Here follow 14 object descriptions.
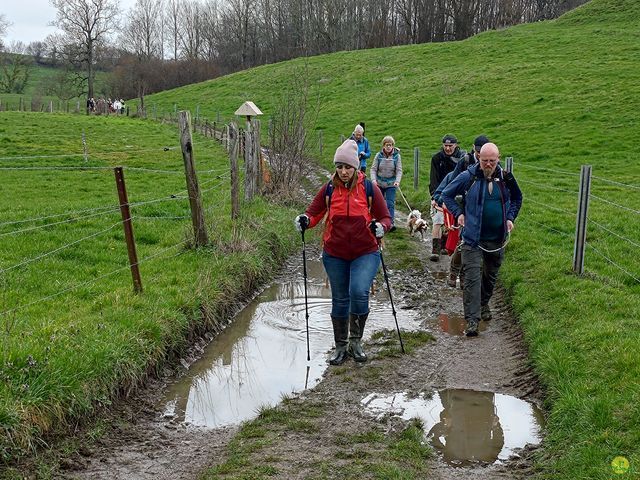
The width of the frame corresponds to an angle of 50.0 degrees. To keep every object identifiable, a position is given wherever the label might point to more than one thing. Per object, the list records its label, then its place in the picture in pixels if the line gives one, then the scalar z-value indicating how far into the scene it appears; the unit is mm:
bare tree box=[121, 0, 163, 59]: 97562
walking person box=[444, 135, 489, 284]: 9586
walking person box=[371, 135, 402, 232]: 13117
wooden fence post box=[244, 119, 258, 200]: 14516
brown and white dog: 13438
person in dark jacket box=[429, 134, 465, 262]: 11562
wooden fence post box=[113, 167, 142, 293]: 7613
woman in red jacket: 7133
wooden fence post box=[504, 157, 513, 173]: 14023
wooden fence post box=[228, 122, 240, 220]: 12023
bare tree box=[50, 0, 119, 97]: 72250
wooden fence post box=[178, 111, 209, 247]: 9750
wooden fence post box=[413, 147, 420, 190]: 19906
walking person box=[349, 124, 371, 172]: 14656
